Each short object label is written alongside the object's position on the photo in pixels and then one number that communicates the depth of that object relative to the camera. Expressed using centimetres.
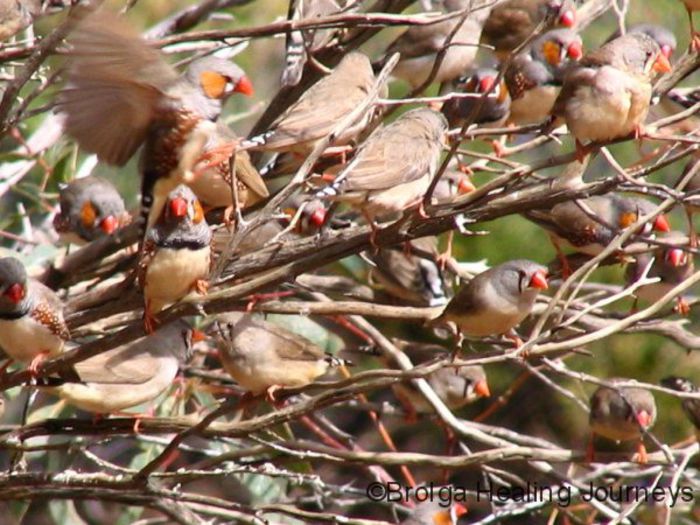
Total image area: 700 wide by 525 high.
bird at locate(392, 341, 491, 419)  1075
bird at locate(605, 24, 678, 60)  1038
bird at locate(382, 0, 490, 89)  1051
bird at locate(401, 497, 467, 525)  1064
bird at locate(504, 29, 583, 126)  1081
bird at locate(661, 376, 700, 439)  1060
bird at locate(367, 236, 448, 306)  1055
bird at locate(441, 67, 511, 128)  1077
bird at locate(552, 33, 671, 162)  816
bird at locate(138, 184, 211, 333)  743
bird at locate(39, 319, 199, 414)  877
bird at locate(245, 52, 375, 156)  874
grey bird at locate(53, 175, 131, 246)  1139
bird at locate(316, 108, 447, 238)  845
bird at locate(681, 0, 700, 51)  909
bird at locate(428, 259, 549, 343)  832
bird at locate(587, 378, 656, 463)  1045
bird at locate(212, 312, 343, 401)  909
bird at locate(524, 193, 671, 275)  1017
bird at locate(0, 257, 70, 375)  783
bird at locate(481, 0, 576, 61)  1073
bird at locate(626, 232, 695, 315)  1063
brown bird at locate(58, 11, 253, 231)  592
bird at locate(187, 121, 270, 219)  880
